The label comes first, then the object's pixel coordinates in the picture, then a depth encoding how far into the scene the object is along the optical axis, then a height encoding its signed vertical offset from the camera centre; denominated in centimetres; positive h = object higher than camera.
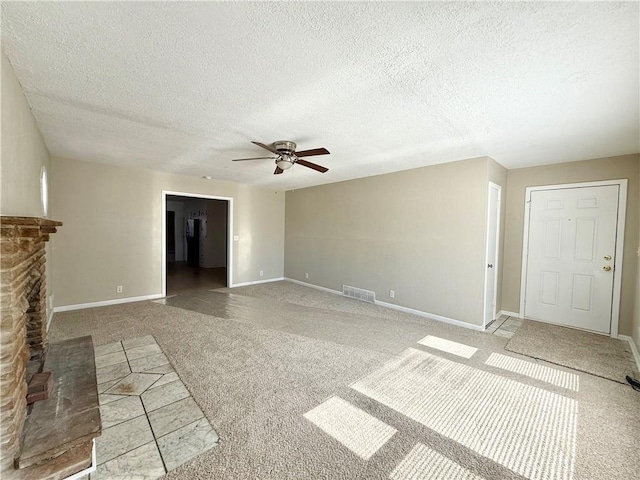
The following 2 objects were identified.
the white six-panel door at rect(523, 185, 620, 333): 358 -28
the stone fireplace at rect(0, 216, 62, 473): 120 -51
